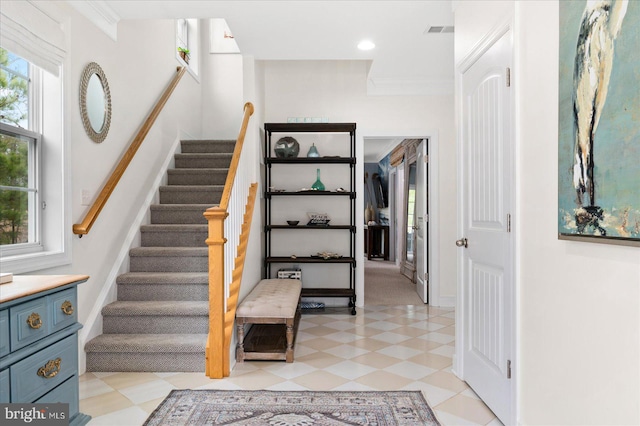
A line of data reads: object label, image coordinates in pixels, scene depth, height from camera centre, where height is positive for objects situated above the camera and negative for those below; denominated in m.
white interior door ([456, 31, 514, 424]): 2.14 -0.10
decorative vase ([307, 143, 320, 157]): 4.86 +0.67
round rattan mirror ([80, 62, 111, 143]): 2.97 +0.80
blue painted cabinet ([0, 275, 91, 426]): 1.38 -0.47
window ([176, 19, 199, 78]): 5.28 +2.19
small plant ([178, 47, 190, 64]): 5.26 +1.99
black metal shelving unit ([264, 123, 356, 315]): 4.72 +0.17
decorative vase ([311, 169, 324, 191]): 4.90 +0.29
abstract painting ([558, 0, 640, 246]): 1.20 +0.28
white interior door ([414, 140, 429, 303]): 5.12 -0.19
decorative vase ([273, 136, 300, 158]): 4.84 +0.72
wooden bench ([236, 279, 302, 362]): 3.04 -0.80
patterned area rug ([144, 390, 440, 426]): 2.19 -1.10
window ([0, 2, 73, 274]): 2.36 +0.42
